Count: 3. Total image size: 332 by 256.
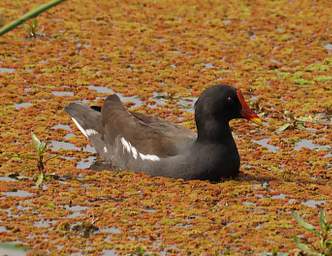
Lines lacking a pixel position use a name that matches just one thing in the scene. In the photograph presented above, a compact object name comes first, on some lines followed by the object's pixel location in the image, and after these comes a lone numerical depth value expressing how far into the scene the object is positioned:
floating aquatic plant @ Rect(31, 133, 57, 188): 16.05
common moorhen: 16.47
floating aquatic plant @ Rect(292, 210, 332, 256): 12.85
